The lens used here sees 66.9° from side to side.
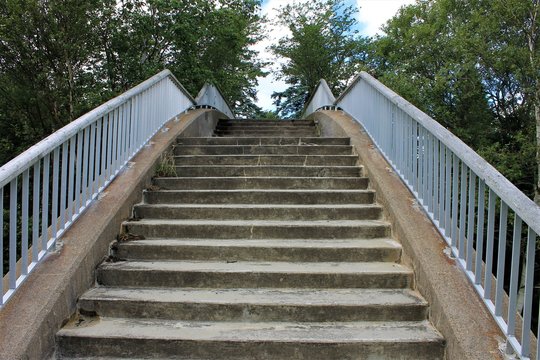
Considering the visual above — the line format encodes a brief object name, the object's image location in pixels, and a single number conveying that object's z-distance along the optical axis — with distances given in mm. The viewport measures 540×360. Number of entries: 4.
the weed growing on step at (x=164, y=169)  4945
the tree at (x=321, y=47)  22016
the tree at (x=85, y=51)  7836
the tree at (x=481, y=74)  11386
